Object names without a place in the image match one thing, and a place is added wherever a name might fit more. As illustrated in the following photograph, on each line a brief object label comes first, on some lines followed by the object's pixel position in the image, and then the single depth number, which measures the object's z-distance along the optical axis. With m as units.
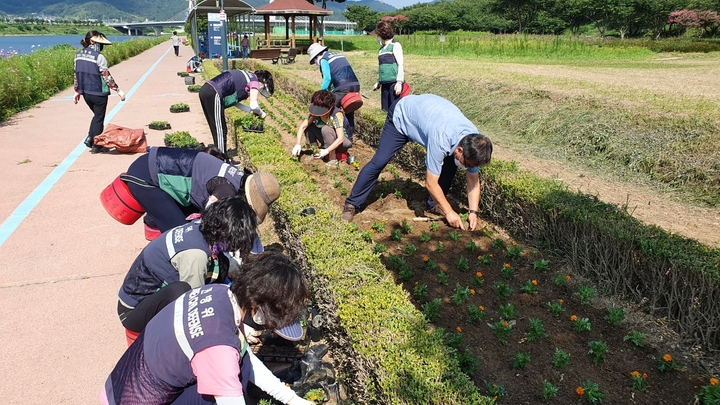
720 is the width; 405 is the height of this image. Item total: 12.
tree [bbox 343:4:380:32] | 84.12
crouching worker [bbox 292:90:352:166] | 6.38
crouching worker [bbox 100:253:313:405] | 1.86
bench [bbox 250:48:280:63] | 26.17
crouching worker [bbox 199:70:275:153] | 6.08
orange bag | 7.74
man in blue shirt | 4.04
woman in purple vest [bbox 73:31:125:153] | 7.32
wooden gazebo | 27.48
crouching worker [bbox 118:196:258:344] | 2.43
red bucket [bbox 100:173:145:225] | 3.47
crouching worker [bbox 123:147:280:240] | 3.26
